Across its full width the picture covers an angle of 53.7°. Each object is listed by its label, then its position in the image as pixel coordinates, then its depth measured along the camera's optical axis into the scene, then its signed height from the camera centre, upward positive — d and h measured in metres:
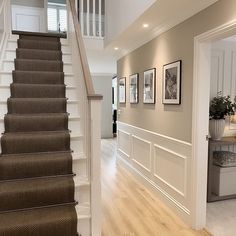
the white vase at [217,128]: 3.19 -0.36
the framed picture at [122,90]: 5.18 +0.27
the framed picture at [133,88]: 4.44 +0.27
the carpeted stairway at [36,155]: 2.01 -0.59
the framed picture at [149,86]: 3.70 +0.26
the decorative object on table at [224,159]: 3.31 -0.82
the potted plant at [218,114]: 3.20 -0.17
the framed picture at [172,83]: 2.97 +0.24
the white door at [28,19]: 5.84 +2.12
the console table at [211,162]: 3.15 -0.83
